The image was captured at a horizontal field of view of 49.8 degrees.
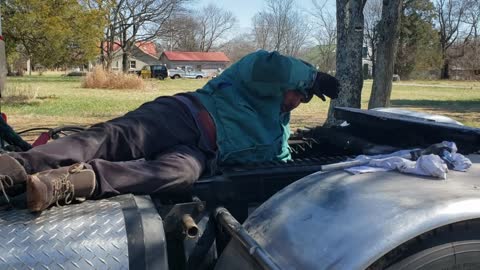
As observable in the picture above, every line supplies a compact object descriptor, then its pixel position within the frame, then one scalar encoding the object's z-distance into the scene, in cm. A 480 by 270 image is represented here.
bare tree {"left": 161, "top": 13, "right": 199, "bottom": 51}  5381
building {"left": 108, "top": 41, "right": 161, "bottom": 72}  8594
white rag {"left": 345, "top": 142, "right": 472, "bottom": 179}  194
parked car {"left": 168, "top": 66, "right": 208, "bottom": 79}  6794
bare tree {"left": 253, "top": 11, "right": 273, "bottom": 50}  6132
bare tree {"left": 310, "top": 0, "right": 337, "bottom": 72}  5482
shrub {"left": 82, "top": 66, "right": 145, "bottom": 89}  2944
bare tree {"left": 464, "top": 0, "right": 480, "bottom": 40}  6504
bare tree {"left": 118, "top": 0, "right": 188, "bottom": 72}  5038
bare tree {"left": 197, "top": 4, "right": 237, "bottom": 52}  8031
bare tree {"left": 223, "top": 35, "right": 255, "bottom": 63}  8525
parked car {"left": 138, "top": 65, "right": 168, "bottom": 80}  5981
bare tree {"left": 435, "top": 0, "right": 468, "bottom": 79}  6600
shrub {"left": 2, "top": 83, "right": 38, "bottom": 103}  1922
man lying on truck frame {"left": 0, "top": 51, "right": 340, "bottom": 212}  201
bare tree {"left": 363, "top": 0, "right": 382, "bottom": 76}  5438
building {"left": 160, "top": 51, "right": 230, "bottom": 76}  8119
